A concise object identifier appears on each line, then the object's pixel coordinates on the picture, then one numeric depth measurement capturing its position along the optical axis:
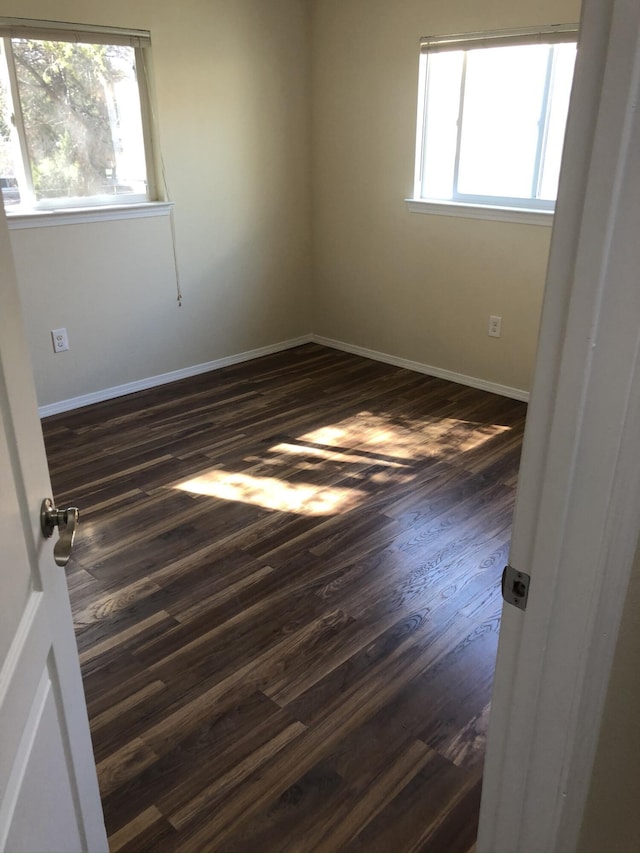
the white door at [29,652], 0.87
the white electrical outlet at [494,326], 4.00
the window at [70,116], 3.31
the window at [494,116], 3.45
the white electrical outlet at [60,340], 3.72
